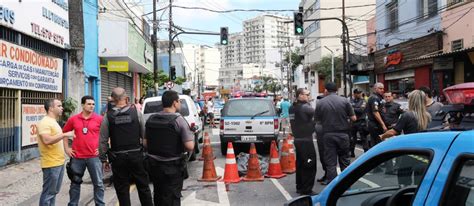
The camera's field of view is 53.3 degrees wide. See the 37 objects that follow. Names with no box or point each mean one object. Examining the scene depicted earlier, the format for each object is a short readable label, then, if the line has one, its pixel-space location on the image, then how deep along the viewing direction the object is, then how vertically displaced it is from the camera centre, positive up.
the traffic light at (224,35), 25.42 +3.81
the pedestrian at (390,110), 9.27 -0.12
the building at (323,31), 59.03 +9.58
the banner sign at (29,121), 11.55 -0.35
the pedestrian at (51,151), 5.95 -0.57
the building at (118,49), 18.95 +2.53
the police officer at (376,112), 9.36 -0.16
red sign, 25.55 +2.53
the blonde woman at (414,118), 6.22 -0.18
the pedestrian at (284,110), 19.77 -0.21
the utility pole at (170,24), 29.71 +5.14
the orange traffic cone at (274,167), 9.48 -1.26
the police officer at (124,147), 5.77 -0.50
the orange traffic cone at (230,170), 9.12 -1.25
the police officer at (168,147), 5.22 -0.46
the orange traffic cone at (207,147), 9.45 -0.92
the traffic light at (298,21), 20.73 +3.69
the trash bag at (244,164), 9.79 -1.27
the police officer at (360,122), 11.70 -0.44
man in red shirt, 6.22 -0.61
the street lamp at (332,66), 48.84 +4.00
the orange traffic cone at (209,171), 9.39 -1.30
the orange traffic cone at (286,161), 10.09 -1.21
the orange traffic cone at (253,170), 9.18 -1.26
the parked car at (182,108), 12.08 -0.05
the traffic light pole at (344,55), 26.98 +2.87
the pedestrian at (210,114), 26.01 -0.46
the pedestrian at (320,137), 7.91 -0.56
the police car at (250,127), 13.08 -0.62
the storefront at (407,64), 22.14 +2.09
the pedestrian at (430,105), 7.31 -0.02
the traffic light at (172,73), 30.95 +2.20
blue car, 1.96 -0.35
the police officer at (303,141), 7.71 -0.60
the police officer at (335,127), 7.30 -0.35
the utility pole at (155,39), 25.53 +3.67
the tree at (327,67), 52.78 +4.28
